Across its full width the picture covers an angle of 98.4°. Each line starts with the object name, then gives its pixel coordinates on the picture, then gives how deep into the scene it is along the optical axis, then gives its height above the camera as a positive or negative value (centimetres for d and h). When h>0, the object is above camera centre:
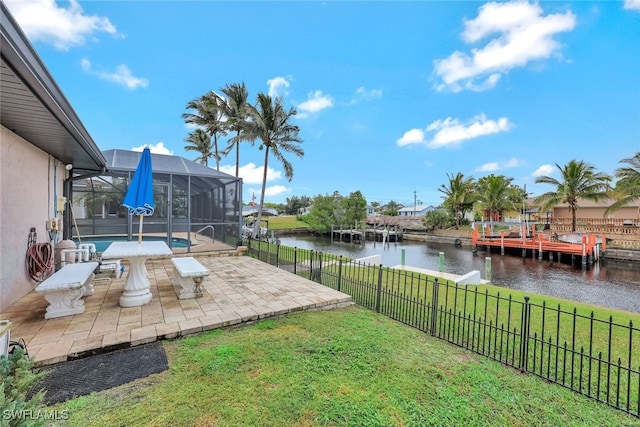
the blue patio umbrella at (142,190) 450 +21
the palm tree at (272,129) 1501 +429
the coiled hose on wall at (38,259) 463 -102
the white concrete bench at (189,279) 432 -124
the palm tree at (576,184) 2005 +231
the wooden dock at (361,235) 3319 -328
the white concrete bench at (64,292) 339 -119
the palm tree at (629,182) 1708 +221
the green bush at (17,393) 130 -115
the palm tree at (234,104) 1688 +632
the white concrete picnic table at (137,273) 397 -108
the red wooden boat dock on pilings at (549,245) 1694 -220
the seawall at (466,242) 1710 -267
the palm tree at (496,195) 2752 +183
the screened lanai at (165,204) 862 -4
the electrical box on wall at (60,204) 612 -8
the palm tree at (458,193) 3152 +219
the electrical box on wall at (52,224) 549 -49
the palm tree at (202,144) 2327 +533
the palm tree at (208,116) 1836 +629
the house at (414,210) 6127 +7
